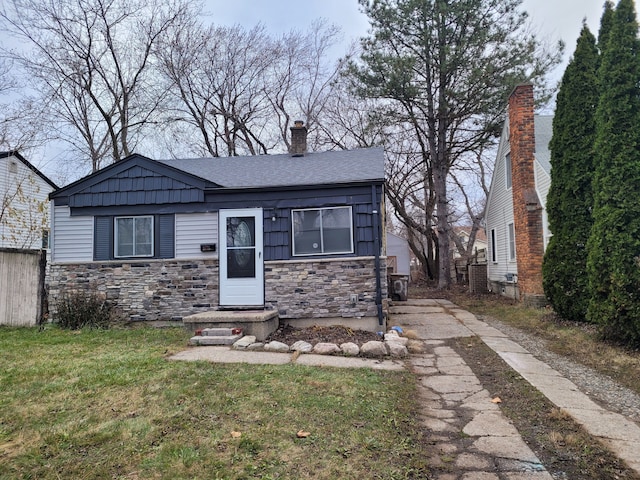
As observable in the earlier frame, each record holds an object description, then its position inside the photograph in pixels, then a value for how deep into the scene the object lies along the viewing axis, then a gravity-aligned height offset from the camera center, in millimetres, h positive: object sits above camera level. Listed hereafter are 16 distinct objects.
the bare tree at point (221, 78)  18828 +9030
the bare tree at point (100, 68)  15508 +8235
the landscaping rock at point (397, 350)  6023 -1204
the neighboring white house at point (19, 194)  14062 +3009
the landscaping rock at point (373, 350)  5957 -1170
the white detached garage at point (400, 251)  29828 +1198
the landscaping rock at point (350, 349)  6008 -1171
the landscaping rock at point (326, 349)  6074 -1171
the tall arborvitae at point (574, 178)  8070 +1695
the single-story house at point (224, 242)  7996 +589
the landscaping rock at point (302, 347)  6202 -1166
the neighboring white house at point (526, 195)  10945 +1940
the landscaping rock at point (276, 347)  6270 -1163
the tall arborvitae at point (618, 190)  5961 +1084
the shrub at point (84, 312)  8281 -777
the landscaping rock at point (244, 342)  6336 -1110
